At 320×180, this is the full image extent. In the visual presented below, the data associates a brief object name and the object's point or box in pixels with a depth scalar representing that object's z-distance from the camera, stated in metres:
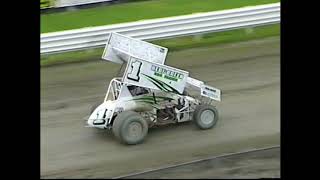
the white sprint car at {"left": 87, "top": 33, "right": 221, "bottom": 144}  16.90
